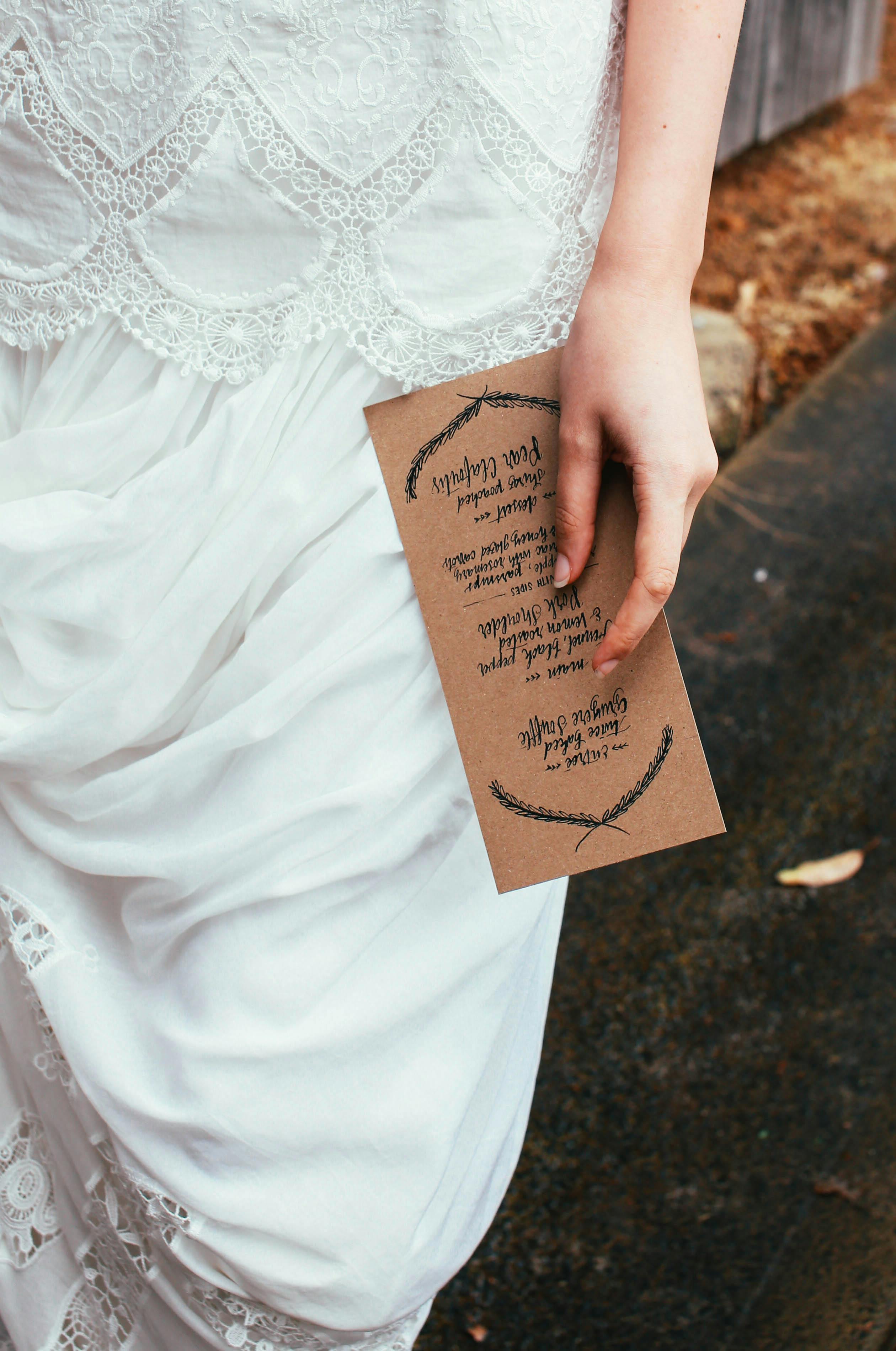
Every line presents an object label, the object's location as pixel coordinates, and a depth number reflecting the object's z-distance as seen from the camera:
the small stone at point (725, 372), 2.65
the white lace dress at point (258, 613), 0.70
